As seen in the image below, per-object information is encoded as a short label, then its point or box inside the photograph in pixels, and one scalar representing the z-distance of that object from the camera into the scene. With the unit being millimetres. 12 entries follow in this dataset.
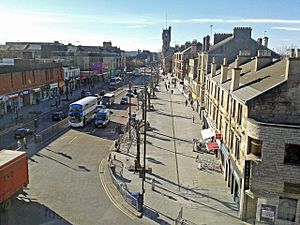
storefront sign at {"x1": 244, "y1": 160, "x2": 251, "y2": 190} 15217
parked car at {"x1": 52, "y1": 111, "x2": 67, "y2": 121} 36827
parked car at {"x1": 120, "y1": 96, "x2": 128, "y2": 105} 52394
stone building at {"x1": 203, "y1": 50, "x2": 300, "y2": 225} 14523
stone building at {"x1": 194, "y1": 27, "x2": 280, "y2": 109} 37658
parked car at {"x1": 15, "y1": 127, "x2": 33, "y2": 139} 28737
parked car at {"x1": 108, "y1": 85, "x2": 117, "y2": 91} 70792
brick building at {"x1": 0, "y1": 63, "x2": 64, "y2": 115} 39229
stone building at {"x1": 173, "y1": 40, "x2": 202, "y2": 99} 65421
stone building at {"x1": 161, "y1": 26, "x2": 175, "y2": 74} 123934
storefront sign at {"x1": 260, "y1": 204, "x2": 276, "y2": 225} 15089
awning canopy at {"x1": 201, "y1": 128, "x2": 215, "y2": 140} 27421
